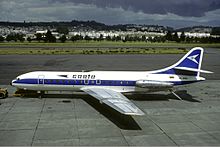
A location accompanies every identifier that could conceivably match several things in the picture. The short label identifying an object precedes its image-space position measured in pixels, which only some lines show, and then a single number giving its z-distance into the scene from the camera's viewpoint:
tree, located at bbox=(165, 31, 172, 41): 193.99
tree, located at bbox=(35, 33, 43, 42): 156.88
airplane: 25.80
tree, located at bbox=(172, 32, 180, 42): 179.55
